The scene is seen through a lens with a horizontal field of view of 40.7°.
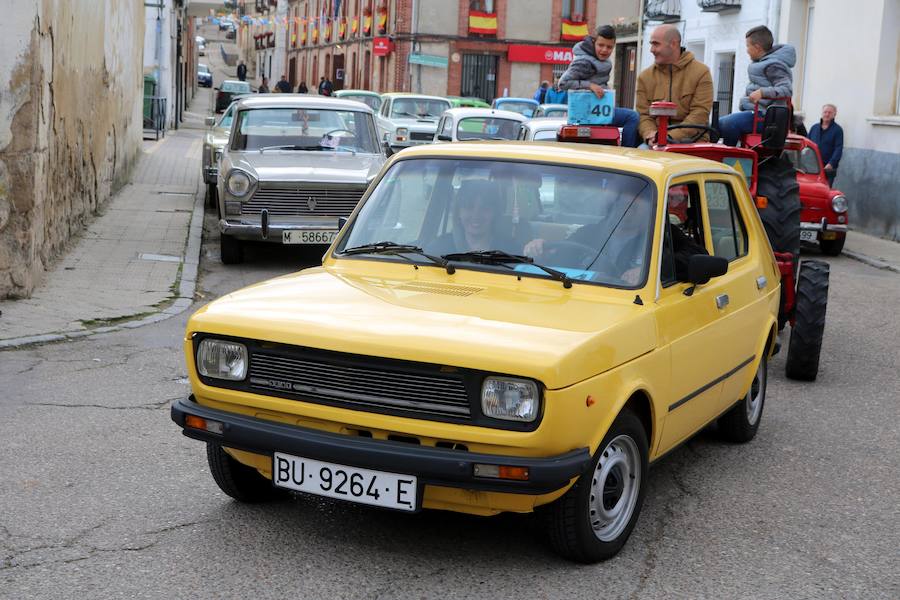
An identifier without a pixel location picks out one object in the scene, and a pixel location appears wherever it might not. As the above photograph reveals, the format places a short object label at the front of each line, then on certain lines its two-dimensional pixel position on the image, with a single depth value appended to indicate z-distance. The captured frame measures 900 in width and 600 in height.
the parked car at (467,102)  32.97
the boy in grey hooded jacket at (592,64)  11.07
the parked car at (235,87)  50.03
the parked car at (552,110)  25.23
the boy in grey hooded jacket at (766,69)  10.55
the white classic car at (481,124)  19.95
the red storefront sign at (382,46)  52.81
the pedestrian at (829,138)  19.61
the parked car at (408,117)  27.00
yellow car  4.30
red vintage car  15.70
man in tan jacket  9.91
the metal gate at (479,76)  52.19
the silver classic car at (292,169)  12.69
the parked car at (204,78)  89.56
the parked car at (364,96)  33.72
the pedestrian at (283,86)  49.00
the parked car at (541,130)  16.73
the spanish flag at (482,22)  51.56
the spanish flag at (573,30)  53.00
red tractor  8.41
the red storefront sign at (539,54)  52.34
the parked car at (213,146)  17.42
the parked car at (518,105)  28.48
